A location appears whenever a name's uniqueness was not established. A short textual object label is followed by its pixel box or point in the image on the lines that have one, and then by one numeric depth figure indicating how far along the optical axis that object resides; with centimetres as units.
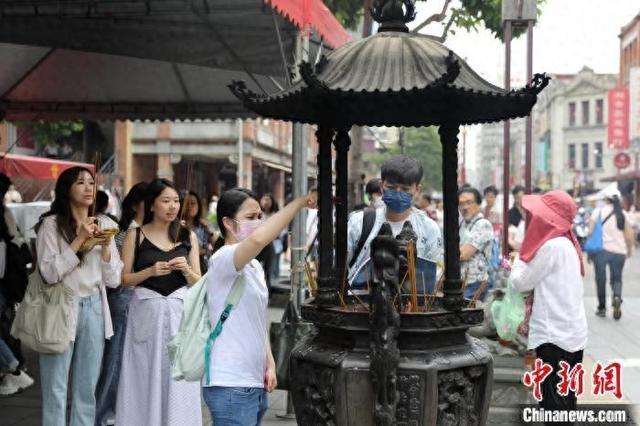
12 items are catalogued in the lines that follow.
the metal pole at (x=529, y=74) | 818
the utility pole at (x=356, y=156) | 1330
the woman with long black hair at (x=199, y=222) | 834
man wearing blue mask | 498
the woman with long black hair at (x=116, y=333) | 630
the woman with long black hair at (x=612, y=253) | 1305
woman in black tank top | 574
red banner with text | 4506
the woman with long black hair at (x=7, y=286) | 727
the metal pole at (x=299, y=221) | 724
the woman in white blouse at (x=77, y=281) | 554
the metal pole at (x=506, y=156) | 840
